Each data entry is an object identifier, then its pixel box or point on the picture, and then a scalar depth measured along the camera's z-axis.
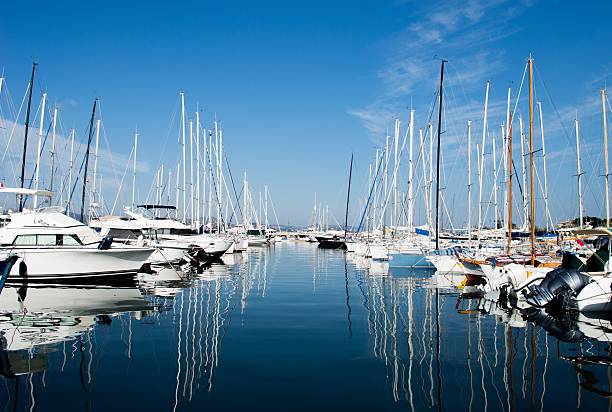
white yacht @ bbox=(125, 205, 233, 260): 37.16
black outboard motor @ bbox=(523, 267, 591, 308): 17.25
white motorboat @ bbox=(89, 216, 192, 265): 32.84
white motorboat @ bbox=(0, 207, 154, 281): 22.69
